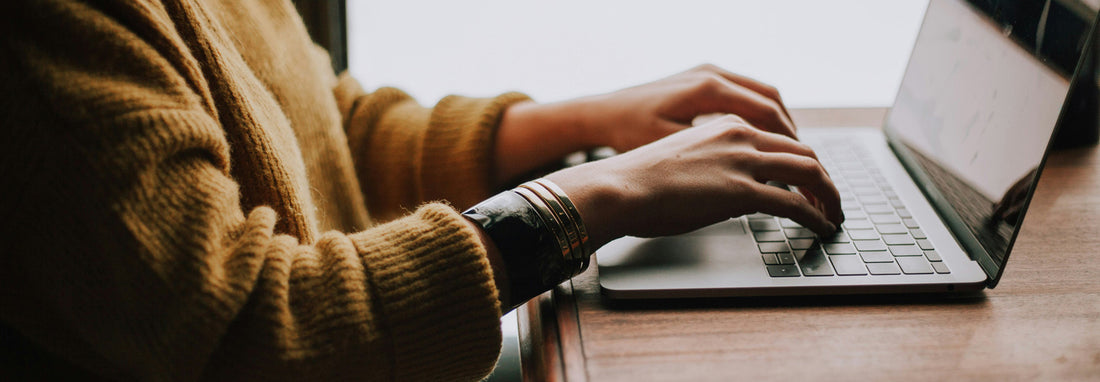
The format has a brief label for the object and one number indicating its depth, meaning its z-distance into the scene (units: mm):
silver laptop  524
